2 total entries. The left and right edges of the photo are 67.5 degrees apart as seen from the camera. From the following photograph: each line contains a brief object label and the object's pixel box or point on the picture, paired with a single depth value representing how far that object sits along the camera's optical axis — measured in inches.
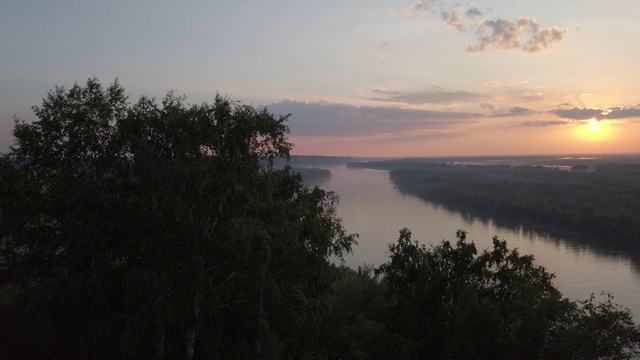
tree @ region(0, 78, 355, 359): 489.4
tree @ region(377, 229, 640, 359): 590.9
